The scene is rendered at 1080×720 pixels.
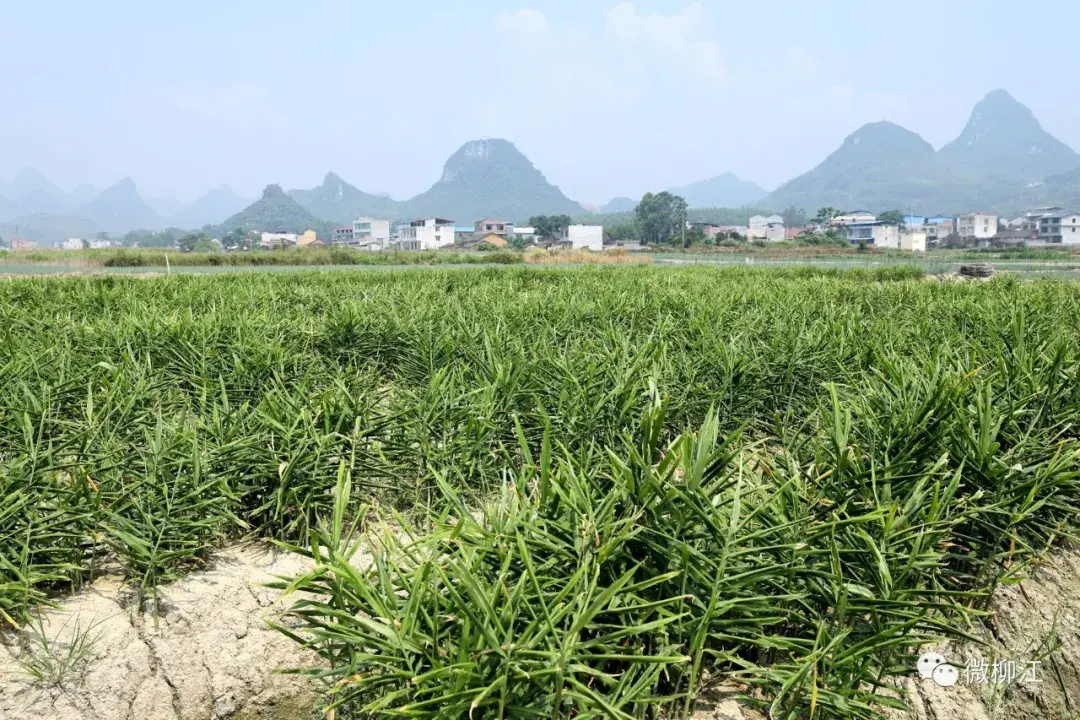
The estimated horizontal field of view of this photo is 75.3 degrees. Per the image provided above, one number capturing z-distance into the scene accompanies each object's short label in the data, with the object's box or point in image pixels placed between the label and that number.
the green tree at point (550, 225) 118.81
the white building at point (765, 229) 136.96
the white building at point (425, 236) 107.31
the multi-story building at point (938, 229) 119.38
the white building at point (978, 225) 123.69
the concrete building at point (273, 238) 133.50
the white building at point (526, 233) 123.88
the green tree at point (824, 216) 124.56
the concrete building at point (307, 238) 138.96
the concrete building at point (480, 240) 102.24
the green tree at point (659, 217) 120.94
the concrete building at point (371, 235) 122.62
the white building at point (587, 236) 100.38
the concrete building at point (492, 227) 136.50
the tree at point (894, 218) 132.02
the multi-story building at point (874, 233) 104.00
